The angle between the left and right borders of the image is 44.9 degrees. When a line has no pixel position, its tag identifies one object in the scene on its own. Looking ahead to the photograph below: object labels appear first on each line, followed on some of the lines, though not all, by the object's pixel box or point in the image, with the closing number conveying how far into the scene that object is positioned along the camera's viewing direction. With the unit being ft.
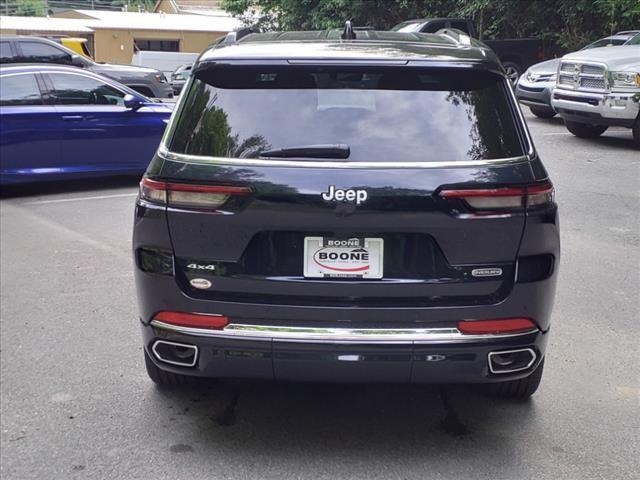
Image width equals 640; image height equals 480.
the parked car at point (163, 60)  114.83
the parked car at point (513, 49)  66.54
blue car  31.53
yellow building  147.64
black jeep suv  10.68
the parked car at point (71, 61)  51.80
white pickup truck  38.24
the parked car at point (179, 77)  95.70
